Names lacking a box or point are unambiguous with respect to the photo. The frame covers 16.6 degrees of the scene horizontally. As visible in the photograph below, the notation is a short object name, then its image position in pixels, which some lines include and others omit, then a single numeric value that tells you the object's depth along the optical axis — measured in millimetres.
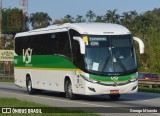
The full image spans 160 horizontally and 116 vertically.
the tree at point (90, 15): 145375
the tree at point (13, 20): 133500
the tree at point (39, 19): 159500
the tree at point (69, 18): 140350
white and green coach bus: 23344
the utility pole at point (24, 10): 131125
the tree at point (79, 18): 141125
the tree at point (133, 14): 133175
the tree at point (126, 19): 122406
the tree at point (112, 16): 129000
